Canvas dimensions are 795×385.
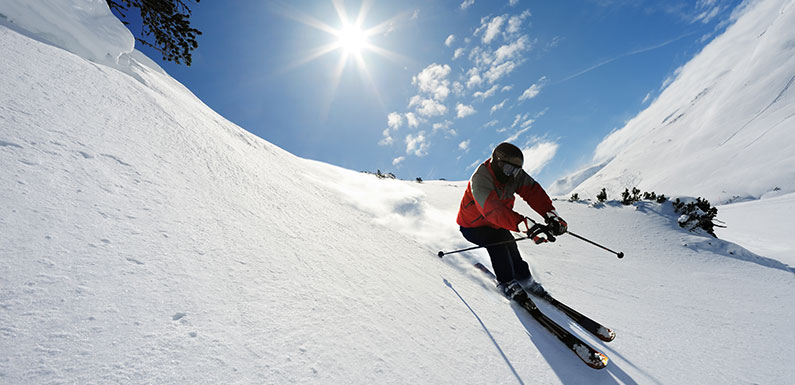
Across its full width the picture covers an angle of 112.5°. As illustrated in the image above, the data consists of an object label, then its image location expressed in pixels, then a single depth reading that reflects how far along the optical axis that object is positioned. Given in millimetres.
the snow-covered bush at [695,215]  6559
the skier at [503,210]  3035
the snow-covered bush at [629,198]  7919
